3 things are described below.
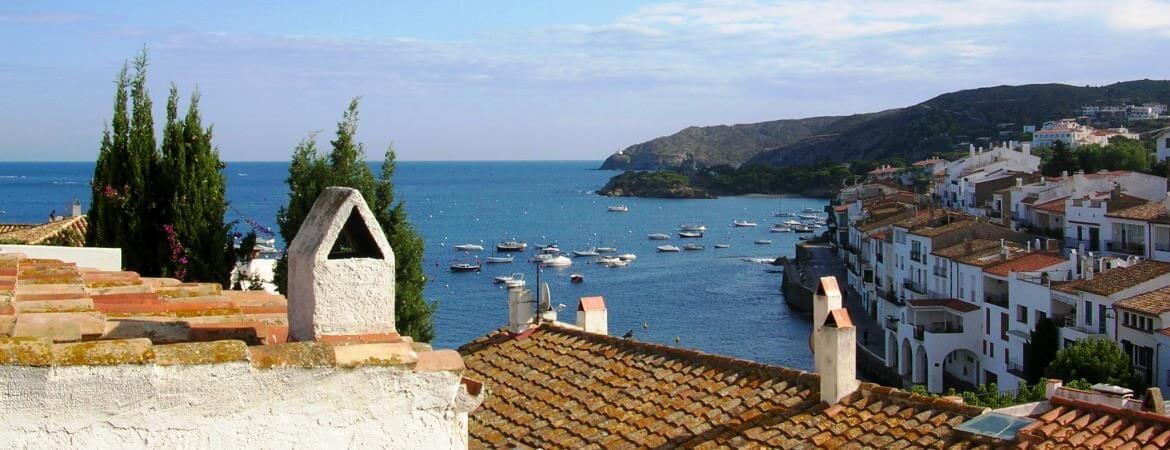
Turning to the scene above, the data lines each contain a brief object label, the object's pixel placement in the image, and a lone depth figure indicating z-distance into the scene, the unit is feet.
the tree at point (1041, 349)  131.54
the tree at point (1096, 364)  112.16
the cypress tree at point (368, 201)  56.34
